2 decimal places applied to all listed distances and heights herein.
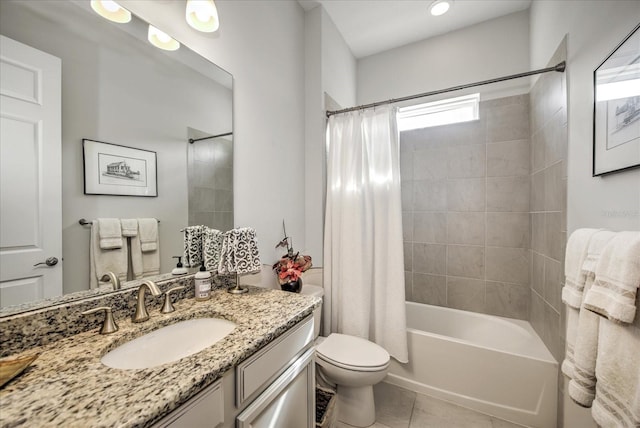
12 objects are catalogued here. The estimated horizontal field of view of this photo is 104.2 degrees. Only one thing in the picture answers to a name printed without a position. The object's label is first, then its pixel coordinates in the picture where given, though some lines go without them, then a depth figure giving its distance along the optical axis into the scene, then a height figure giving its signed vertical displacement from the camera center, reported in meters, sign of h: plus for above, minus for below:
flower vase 1.62 -0.48
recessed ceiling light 1.93 +1.64
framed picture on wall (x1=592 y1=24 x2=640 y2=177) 0.89 +0.40
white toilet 1.45 -0.95
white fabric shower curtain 1.80 -0.15
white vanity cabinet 0.63 -0.58
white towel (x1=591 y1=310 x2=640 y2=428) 0.69 -0.48
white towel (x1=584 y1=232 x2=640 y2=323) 0.71 -0.21
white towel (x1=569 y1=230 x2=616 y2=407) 0.85 -0.46
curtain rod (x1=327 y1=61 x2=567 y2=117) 1.44 +0.85
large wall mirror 0.83 +0.41
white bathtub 1.50 -1.06
